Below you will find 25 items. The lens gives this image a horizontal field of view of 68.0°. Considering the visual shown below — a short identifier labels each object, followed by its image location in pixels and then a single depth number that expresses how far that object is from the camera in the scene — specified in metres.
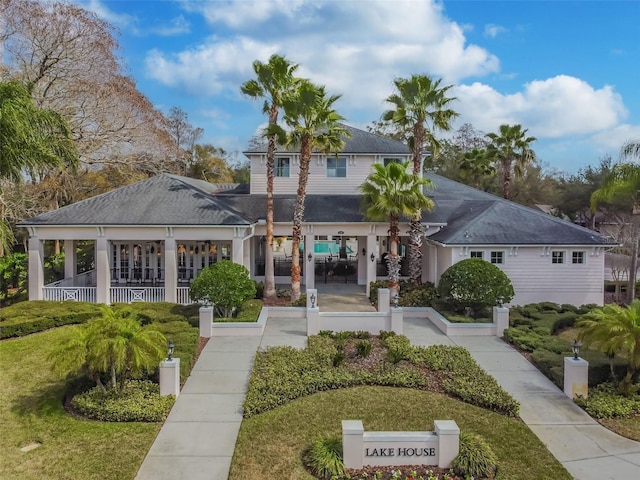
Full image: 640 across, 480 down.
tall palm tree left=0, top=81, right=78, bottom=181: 10.59
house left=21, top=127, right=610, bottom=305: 18.86
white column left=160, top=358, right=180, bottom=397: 9.90
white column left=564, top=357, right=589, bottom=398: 10.12
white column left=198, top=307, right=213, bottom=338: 14.59
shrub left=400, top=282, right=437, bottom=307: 18.66
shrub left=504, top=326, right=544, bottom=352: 13.24
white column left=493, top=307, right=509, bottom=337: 14.94
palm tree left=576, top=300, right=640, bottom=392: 9.66
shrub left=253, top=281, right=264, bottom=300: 20.25
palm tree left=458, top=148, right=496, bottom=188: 35.72
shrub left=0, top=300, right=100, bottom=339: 14.66
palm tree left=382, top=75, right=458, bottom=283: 19.77
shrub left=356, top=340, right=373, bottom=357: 12.27
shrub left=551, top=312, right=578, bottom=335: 15.52
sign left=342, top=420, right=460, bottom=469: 7.18
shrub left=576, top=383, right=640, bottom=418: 9.36
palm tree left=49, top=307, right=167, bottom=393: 8.94
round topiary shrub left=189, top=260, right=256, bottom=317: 15.21
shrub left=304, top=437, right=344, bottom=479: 6.98
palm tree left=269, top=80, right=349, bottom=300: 18.31
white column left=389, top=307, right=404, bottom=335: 14.95
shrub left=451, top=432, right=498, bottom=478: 6.99
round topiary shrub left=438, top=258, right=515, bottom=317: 15.63
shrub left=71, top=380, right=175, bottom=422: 8.98
